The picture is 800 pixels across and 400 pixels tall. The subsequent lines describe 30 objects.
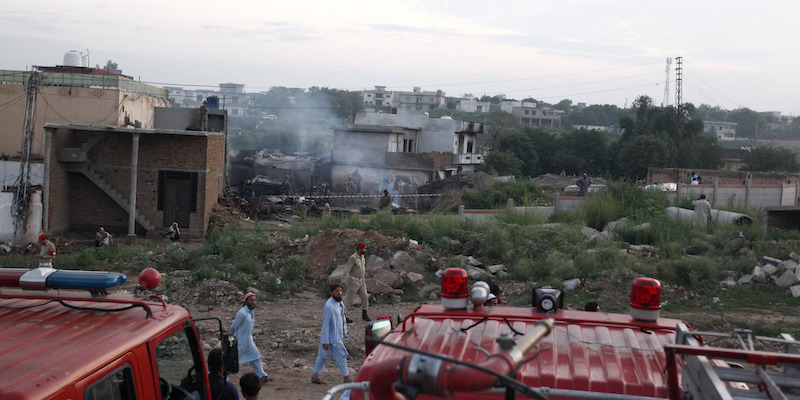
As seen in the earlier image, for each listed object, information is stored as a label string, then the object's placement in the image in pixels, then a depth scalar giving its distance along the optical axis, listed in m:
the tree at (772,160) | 53.12
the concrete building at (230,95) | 147.75
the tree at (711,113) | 145.88
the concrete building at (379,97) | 167.62
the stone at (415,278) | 15.37
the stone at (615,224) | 20.01
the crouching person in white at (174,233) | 22.31
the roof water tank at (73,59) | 35.34
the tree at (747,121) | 122.25
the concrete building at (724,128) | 117.64
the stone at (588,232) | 18.94
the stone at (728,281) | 15.15
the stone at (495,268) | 16.09
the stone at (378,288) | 14.78
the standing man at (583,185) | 27.39
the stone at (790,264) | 15.38
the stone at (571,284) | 14.96
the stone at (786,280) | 14.86
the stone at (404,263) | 16.05
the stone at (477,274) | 15.49
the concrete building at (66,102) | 28.41
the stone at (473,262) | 16.58
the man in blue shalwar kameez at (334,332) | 8.93
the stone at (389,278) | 15.12
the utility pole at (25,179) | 21.27
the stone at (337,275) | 15.17
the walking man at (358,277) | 12.83
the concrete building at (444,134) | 48.66
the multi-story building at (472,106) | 142.88
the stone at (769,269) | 15.31
